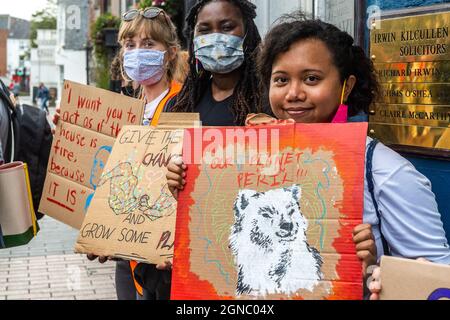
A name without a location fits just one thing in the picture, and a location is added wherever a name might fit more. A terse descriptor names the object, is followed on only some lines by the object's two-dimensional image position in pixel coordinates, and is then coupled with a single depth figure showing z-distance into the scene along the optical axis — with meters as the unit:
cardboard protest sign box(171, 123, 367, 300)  1.85
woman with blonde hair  3.70
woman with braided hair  3.04
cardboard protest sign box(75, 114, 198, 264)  2.61
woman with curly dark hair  1.88
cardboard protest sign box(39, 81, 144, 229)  3.28
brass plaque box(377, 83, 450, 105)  2.50
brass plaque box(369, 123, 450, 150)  2.54
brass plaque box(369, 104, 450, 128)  2.51
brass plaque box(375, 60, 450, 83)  2.48
